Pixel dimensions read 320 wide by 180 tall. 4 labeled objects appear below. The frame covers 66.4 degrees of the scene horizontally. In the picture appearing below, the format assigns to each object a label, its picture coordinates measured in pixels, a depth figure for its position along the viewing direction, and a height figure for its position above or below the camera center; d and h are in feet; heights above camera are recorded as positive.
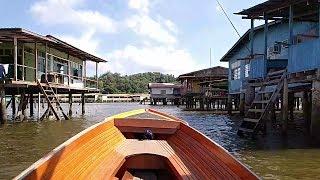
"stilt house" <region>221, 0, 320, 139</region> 25.70 +3.09
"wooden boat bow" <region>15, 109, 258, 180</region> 10.36 -3.30
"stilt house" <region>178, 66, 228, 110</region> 71.35 +1.75
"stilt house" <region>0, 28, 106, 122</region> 35.25 +4.87
